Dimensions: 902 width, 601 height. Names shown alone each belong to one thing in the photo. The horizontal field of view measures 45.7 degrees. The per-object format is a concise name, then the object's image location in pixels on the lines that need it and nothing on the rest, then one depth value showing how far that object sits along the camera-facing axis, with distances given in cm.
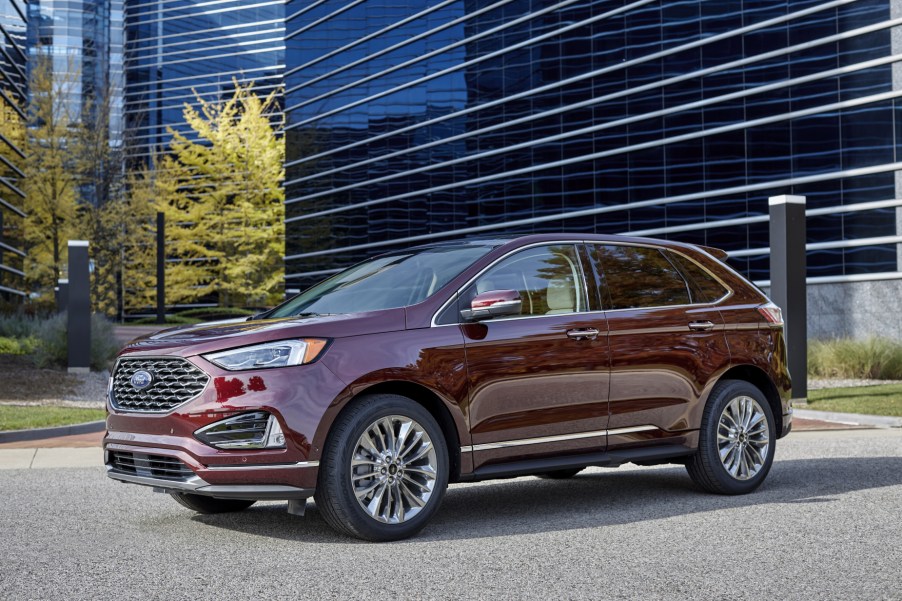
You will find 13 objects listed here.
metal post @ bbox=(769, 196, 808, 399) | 1536
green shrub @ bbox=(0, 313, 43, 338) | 2417
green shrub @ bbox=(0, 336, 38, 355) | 2184
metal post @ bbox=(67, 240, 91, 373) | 2019
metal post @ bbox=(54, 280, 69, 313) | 3125
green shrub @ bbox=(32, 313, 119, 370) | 2083
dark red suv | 585
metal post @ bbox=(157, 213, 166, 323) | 4159
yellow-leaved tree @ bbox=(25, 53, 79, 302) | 4300
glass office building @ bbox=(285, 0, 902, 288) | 3278
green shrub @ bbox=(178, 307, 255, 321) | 5007
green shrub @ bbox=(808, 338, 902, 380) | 2072
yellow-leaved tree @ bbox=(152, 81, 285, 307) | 5047
